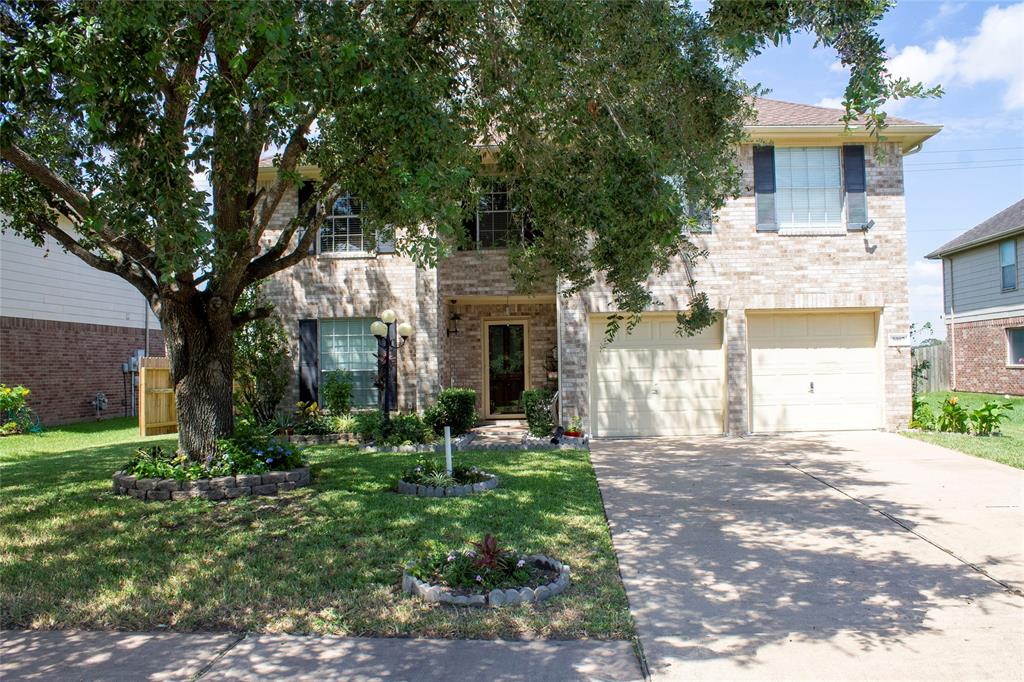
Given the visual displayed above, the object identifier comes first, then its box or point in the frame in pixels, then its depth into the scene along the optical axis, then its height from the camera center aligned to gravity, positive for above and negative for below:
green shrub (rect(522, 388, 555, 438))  12.52 -0.90
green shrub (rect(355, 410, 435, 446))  11.98 -1.14
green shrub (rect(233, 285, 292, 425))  13.98 -0.06
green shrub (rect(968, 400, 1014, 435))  12.37 -1.14
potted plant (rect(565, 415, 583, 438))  12.47 -1.20
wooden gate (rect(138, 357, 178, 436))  14.70 -0.64
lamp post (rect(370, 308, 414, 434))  12.02 +0.42
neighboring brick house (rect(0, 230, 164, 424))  15.73 +1.02
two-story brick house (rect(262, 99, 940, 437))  13.08 +0.77
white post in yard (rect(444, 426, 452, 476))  8.40 -1.03
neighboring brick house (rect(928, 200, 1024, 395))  20.33 +1.55
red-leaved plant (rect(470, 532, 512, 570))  4.96 -1.38
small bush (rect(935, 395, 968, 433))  12.70 -1.16
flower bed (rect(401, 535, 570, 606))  4.66 -1.50
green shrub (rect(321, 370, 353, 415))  13.79 -0.58
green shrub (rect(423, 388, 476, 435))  12.94 -0.90
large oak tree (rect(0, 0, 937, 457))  5.43 +2.30
